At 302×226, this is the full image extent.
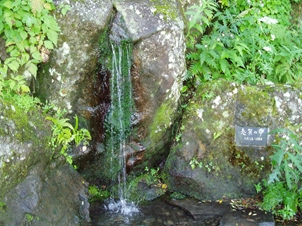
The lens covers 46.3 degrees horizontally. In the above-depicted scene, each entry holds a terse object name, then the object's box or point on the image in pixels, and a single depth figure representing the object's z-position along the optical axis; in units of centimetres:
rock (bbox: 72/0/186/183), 527
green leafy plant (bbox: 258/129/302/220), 511
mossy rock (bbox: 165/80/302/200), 563
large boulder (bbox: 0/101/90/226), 427
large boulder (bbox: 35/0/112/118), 505
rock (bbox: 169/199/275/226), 509
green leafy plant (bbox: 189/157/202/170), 573
